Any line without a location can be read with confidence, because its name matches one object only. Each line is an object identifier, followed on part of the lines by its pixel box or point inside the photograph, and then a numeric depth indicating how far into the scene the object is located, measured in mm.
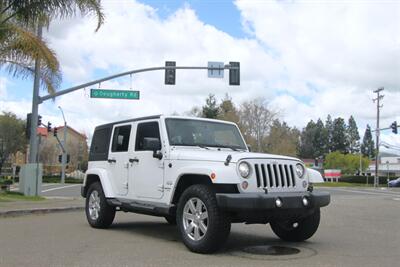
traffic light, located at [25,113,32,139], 20938
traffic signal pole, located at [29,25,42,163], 20641
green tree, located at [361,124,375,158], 163988
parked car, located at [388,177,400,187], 65000
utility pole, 59497
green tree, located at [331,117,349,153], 155250
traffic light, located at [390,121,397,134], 50241
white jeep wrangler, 7508
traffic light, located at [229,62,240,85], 24156
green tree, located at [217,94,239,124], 69575
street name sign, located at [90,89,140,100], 23980
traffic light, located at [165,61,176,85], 23781
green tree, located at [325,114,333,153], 155875
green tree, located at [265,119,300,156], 72500
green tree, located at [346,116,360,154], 158250
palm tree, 16344
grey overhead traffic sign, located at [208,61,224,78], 24062
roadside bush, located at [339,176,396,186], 75438
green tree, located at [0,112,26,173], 66688
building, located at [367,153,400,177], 125025
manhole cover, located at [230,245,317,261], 7480
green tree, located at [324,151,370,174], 106062
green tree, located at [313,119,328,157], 153500
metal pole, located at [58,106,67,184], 48000
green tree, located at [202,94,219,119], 76750
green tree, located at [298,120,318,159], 151750
